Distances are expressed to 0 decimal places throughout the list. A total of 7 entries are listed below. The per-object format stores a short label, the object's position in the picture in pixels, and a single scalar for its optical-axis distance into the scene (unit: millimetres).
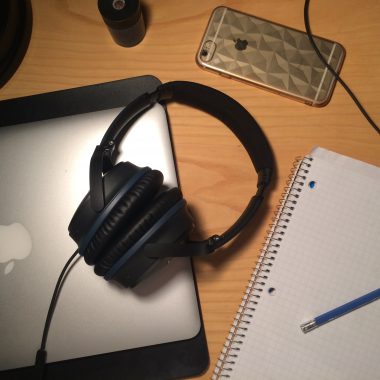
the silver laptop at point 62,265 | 559
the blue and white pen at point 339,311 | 534
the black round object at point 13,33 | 634
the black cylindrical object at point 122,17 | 592
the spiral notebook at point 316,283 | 531
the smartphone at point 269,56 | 622
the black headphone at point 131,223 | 465
